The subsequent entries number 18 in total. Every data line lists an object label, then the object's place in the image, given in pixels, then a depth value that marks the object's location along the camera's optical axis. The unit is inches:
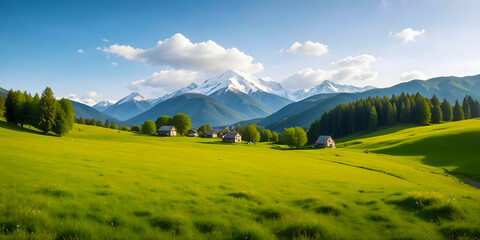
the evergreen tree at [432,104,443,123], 5762.8
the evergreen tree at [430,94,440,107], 6013.8
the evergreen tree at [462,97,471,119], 6382.9
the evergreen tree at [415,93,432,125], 5580.7
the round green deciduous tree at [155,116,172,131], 6845.5
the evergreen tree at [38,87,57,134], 3171.8
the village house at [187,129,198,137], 7659.5
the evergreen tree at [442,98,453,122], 6003.9
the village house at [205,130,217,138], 7735.2
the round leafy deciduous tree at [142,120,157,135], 6205.7
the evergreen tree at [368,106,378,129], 6116.6
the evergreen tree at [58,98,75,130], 3534.7
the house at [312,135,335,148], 4689.0
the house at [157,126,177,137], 6069.4
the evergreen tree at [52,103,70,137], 3240.7
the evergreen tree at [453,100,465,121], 6110.2
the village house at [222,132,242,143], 5814.0
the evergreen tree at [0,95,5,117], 3850.4
